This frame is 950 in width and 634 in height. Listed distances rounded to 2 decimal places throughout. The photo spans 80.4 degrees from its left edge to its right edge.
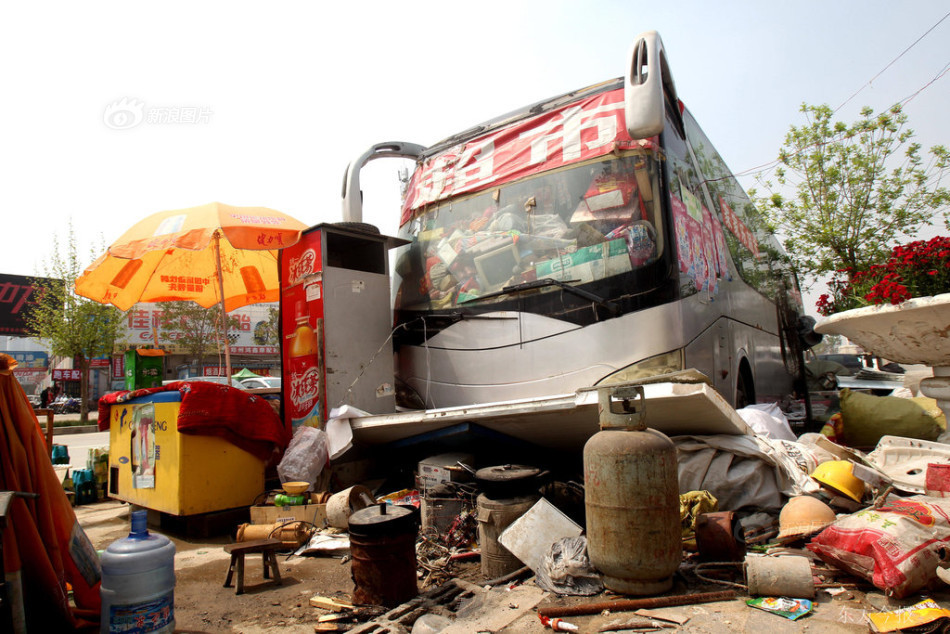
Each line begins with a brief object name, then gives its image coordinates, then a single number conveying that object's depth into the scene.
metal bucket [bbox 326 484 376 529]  4.34
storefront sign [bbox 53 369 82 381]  30.94
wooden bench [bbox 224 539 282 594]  3.37
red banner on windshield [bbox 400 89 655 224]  4.68
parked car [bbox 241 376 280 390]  17.27
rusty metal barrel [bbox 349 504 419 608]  3.01
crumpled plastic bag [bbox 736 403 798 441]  4.78
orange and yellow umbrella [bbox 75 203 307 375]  5.35
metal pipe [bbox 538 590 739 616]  2.63
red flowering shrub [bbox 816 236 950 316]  4.91
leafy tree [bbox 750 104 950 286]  11.44
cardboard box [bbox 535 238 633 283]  4.33
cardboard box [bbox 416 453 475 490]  4.32
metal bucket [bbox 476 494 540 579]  3.33
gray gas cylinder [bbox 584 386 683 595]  2.76
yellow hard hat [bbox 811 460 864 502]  3.76
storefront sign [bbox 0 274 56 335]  26.63
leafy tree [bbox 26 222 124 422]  20.16
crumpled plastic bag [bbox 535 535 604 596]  2.92
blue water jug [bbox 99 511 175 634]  2.60
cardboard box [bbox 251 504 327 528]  4.45
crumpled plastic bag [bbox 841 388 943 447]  6.23
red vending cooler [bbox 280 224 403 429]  5.21
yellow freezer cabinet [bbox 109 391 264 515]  4.46
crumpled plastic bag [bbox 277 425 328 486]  4.76
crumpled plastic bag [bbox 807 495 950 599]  2.46
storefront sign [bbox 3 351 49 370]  40.47
